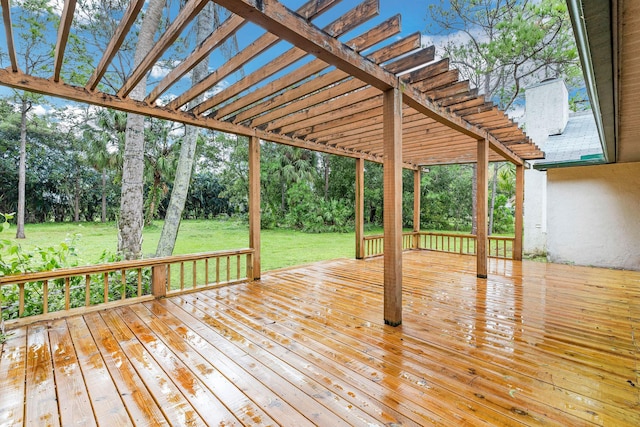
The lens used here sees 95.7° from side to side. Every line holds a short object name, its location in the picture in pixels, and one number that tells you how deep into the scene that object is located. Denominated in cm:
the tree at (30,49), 626
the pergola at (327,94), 189
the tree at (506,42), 909
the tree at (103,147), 838
